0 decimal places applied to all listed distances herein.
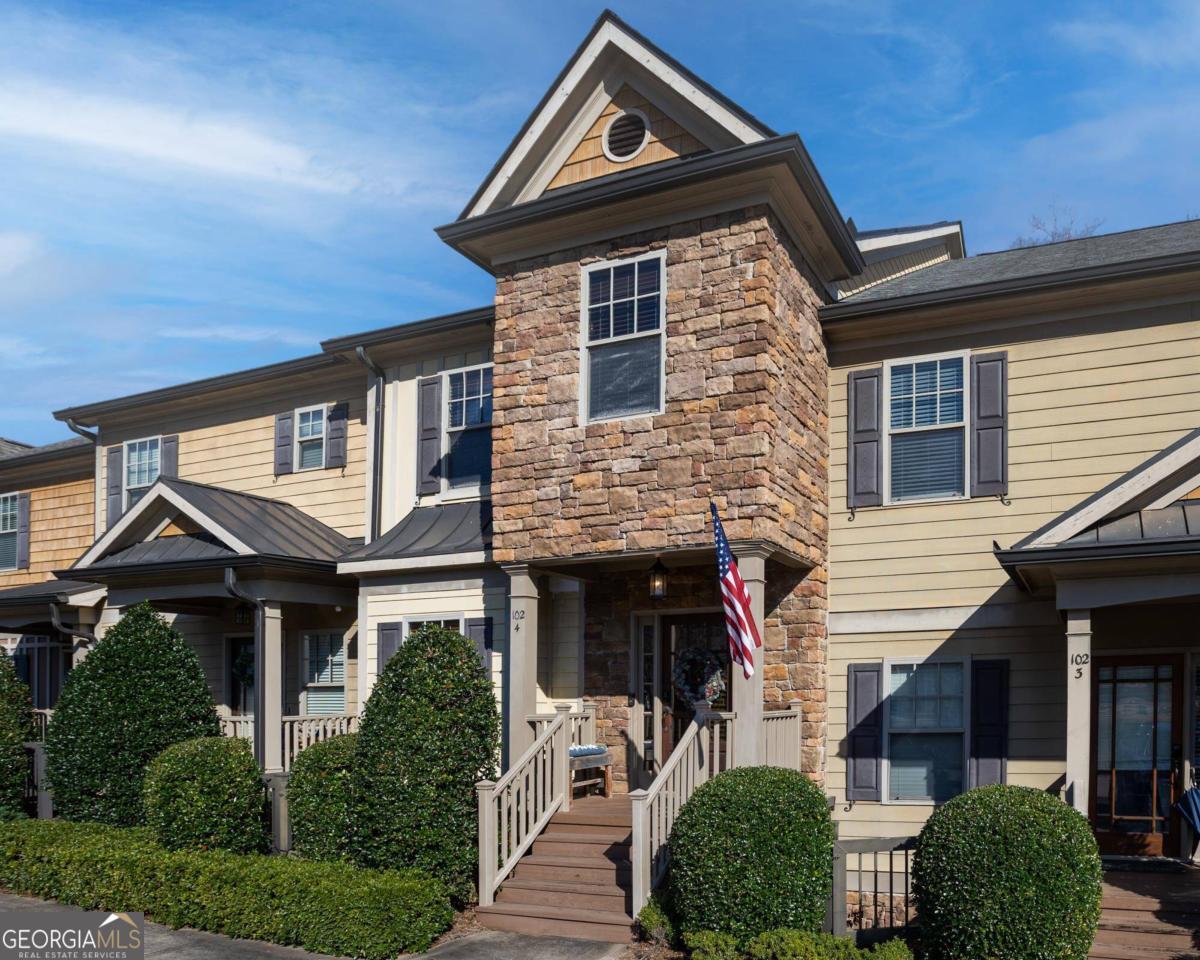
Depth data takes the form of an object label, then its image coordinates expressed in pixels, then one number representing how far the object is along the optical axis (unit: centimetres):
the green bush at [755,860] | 941
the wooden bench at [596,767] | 1315
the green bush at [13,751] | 1541
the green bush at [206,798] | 1234
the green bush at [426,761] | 1123
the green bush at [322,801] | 1172
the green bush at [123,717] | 1369
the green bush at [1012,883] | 854
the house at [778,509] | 1145
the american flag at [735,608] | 1086
